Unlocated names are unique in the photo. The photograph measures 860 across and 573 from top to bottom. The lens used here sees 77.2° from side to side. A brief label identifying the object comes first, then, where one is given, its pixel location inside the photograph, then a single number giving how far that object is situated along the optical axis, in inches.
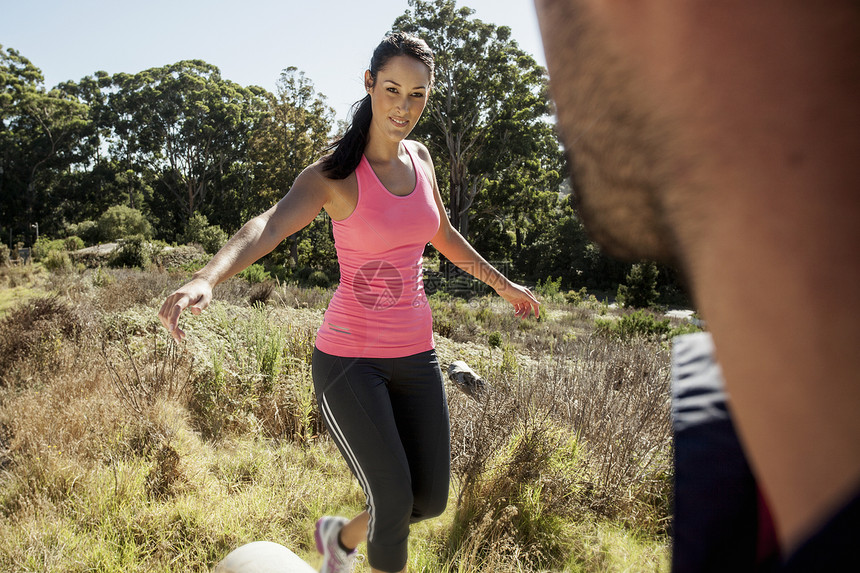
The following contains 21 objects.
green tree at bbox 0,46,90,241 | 1179.3
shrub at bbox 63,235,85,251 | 776.9
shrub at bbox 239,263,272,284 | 503.9
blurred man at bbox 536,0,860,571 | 10.7
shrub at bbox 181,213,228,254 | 872.9
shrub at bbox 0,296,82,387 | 198.7
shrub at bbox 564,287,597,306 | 637.3
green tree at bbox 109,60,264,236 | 1290.6
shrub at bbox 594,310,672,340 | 356.1
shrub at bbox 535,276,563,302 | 631.1
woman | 76.5
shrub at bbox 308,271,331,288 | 721.0
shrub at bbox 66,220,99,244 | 987.9
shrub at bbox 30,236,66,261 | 719.1
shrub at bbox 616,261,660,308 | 621.0
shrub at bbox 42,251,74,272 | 578.2
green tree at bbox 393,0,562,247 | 927.7
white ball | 79.1
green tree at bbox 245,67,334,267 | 965.2
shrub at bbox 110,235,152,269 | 625.6
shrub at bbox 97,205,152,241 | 965.2
